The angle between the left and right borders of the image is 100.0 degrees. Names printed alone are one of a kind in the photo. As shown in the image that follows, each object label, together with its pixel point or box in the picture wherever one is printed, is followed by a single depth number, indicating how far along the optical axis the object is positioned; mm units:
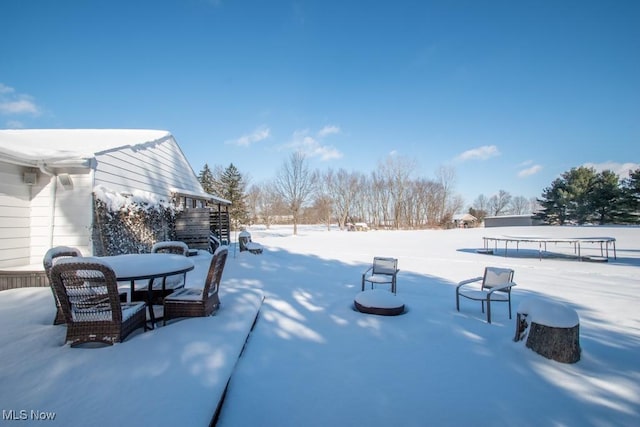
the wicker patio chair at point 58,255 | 3209
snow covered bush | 6848
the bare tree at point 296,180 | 28922
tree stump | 3117
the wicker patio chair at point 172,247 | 4887
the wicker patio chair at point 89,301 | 2613
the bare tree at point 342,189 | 40250
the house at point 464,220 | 42538
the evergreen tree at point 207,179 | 30666
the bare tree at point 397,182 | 39375
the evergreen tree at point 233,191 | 29766
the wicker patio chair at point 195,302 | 3702
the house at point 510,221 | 36844
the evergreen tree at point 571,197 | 29547
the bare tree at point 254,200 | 39403
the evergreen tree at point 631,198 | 25144
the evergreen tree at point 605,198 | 27391
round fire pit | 4585
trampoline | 11639
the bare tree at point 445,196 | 41594
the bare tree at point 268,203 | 40038
